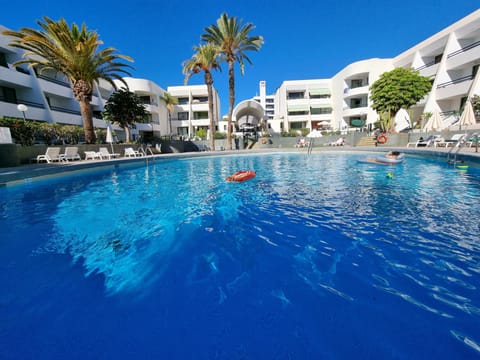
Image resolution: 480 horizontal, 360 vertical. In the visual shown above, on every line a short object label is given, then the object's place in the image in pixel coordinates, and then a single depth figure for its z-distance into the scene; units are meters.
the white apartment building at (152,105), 34.38
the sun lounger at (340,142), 27.86
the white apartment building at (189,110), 41.31
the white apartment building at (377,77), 21.91
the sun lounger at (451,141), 16.35
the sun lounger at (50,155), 13.71
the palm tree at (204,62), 22.52
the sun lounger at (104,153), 17.44
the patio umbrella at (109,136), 16.81
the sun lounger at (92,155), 16.48
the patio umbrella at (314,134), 20.84
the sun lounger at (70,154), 14.84
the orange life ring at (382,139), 22.47
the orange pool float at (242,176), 8.97
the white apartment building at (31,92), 18.00
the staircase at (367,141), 24.65
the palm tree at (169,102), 38.44
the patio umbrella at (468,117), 15.62
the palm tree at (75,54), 13.72
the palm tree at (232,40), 21.81
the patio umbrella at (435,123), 19.19
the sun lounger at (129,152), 20.15
